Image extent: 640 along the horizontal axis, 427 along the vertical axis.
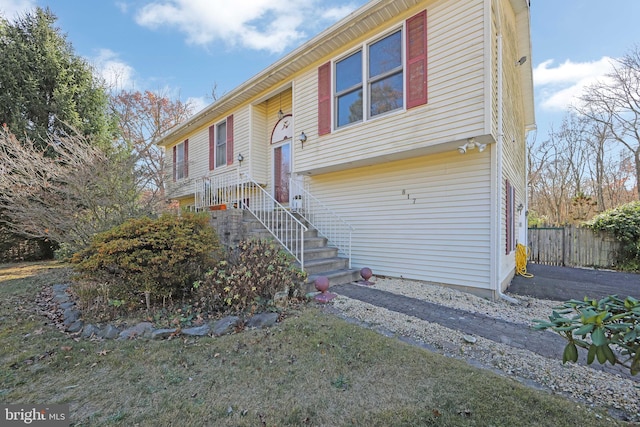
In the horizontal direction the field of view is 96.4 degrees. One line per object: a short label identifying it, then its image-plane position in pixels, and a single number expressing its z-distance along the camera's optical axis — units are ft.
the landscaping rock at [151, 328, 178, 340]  10.86
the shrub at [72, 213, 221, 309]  12.66
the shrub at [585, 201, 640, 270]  26.25
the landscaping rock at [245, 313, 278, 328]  11.66
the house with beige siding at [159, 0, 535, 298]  16.08
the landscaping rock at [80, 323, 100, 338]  11.36
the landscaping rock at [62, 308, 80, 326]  12.67
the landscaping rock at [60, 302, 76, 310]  14.50
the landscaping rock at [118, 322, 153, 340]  10.99
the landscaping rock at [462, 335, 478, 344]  10.32
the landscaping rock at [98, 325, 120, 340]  11.12
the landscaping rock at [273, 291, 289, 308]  13.39
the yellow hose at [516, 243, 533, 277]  25.78
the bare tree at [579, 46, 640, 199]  45.44
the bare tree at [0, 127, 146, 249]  20.43
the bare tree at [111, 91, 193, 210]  46.09
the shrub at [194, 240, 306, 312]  12.87
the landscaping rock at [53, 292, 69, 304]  15.68
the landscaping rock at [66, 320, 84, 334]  11.87
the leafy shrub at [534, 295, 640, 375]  4.66
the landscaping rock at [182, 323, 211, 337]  10.95
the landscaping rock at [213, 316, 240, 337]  11.13
